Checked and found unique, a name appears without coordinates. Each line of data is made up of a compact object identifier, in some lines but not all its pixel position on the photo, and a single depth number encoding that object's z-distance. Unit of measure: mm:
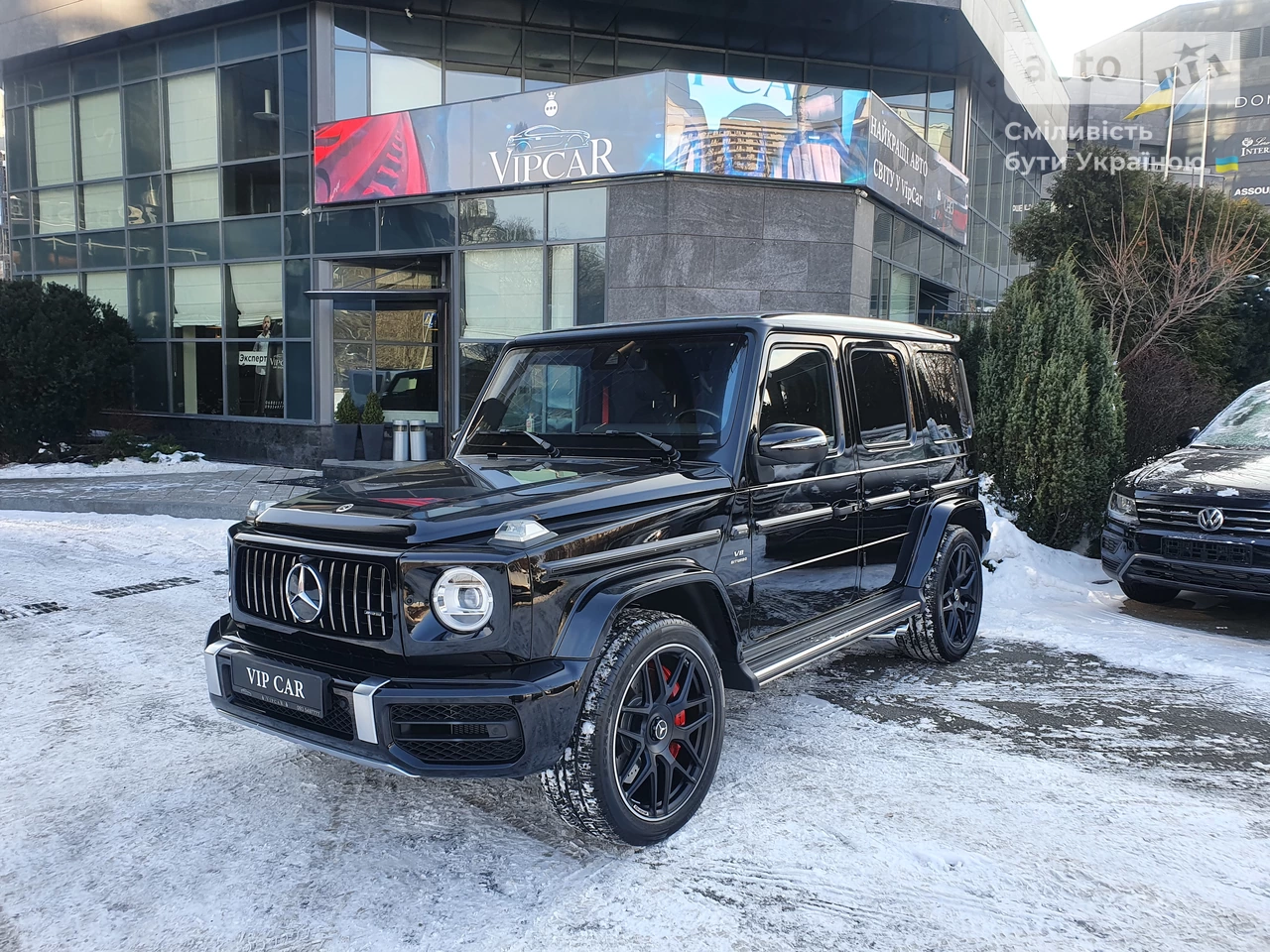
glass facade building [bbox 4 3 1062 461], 14656
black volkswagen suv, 6141
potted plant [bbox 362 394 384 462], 15414
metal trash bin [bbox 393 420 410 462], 15023
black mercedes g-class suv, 2904
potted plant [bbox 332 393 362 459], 15328
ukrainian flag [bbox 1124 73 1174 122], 47375
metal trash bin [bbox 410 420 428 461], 15202
